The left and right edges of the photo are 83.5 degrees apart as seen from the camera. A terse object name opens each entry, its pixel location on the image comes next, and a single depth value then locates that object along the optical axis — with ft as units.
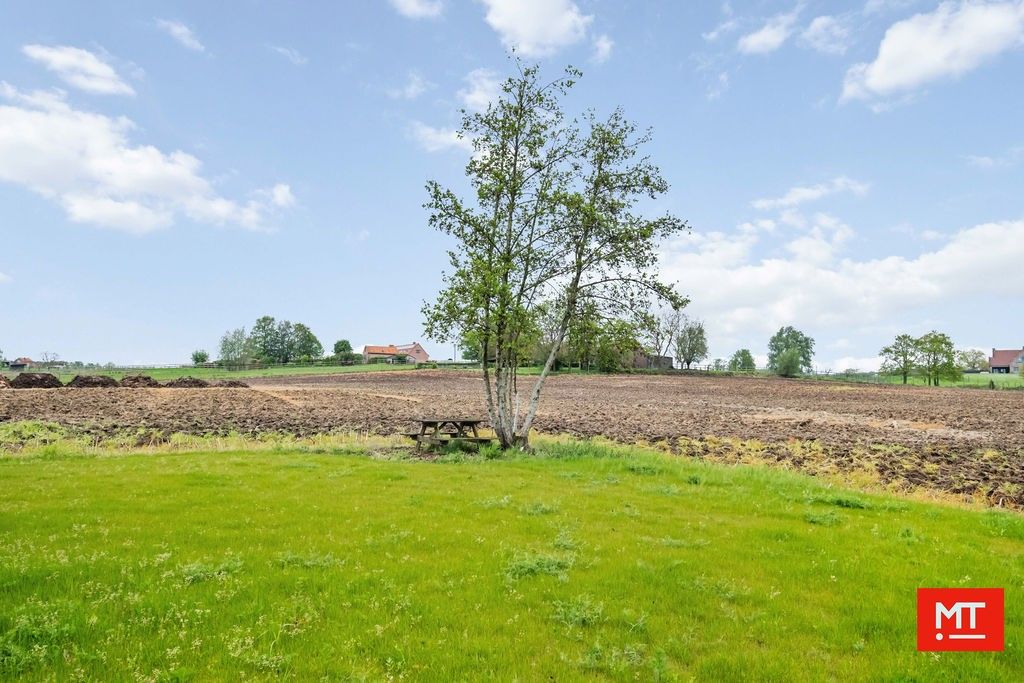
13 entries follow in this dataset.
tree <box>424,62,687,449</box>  80.02
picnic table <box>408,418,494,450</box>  85.35
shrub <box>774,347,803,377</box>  454.40
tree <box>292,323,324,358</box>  602.44
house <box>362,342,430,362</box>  556.10
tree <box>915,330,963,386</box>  360.69
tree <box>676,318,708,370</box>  517.96
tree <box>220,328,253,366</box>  577.84
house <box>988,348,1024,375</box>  634.72
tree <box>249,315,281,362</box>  590.14
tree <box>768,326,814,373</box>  637.71
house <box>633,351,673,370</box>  505.99
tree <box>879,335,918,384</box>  382.83
